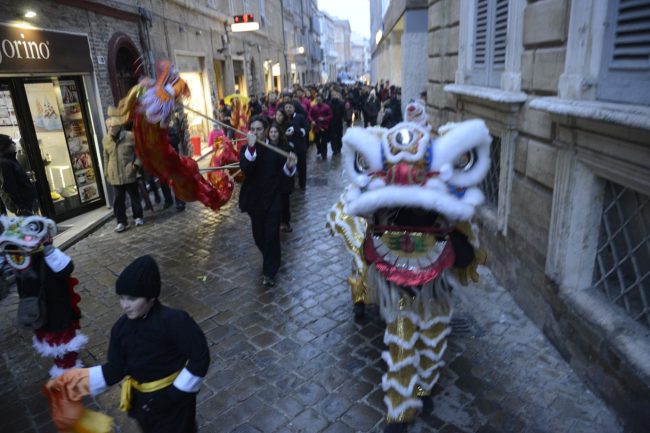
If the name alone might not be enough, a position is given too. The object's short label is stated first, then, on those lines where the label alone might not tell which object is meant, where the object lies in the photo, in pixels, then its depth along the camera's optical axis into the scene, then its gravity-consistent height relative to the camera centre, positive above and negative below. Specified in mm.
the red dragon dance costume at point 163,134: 4957 -533
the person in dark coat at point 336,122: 14555 -1364
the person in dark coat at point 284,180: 6730 -1291
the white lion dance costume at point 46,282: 3688 -1493
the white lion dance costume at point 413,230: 3102 -1079
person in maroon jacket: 13461 -1116
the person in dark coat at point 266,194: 5793 -1355
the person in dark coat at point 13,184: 6445 -1214
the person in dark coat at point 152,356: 2564 -1464
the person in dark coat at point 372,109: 17094 -1229
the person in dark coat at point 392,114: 13148 -1094
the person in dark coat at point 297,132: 9703 -1066
